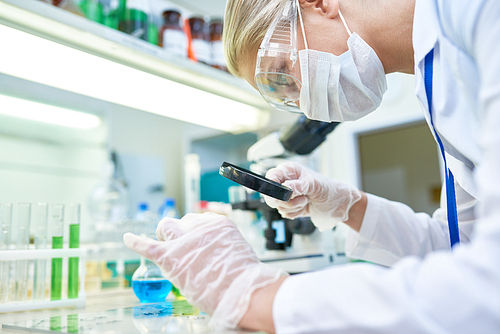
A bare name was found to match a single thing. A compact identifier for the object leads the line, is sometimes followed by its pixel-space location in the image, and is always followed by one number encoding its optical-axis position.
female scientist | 0.47
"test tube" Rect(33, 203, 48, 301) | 0.99
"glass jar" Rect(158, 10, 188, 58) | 1.68
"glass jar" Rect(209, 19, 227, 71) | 1.92
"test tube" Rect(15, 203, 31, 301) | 0.97
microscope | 1.37
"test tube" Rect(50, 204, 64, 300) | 1.00
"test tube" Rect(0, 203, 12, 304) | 0.95
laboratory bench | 0.66
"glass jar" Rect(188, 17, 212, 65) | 1.83
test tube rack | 0.94
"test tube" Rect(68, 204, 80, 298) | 1.02
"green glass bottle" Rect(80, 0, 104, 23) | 1.62
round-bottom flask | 1.05
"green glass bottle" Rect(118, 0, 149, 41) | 1.60
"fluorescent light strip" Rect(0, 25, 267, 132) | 1.37
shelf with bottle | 1.20
